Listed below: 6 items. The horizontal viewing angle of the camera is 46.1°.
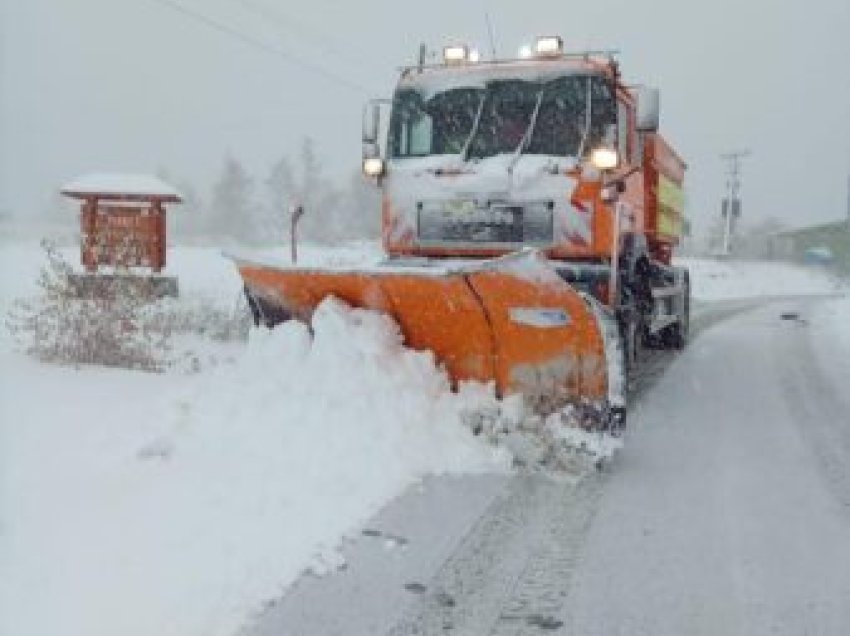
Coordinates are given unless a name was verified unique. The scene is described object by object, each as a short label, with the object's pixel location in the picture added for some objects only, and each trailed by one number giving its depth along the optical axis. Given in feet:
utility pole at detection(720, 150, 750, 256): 183.62
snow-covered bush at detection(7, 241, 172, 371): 25.17
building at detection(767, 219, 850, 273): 212.23
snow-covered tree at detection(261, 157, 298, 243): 260.40
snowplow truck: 19.36
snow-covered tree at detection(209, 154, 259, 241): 259.80
